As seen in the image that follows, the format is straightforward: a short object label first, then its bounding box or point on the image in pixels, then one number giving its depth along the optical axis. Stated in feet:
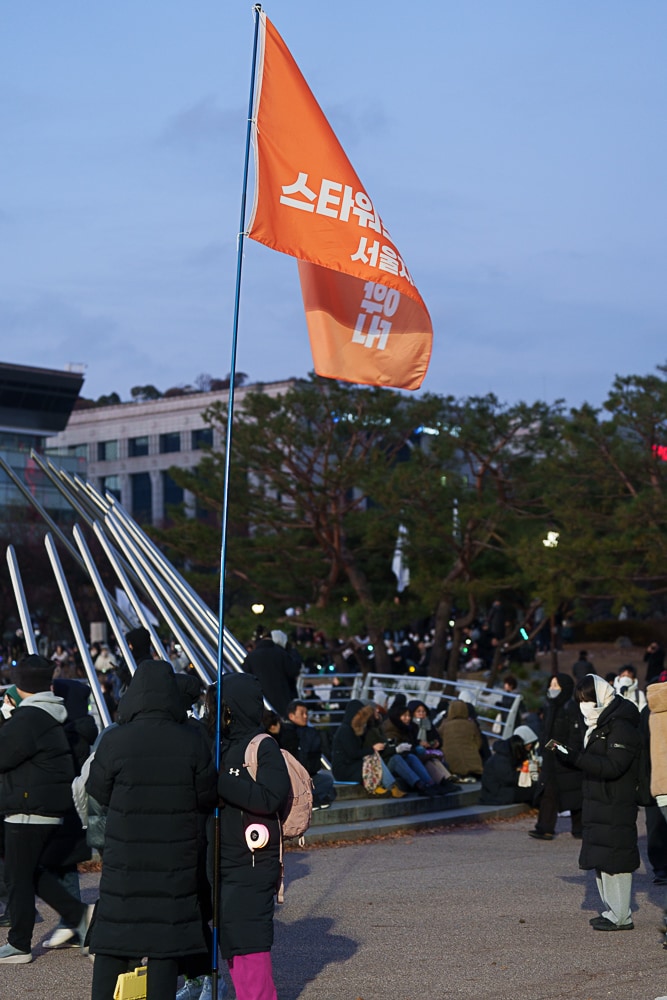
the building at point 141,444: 279.08
